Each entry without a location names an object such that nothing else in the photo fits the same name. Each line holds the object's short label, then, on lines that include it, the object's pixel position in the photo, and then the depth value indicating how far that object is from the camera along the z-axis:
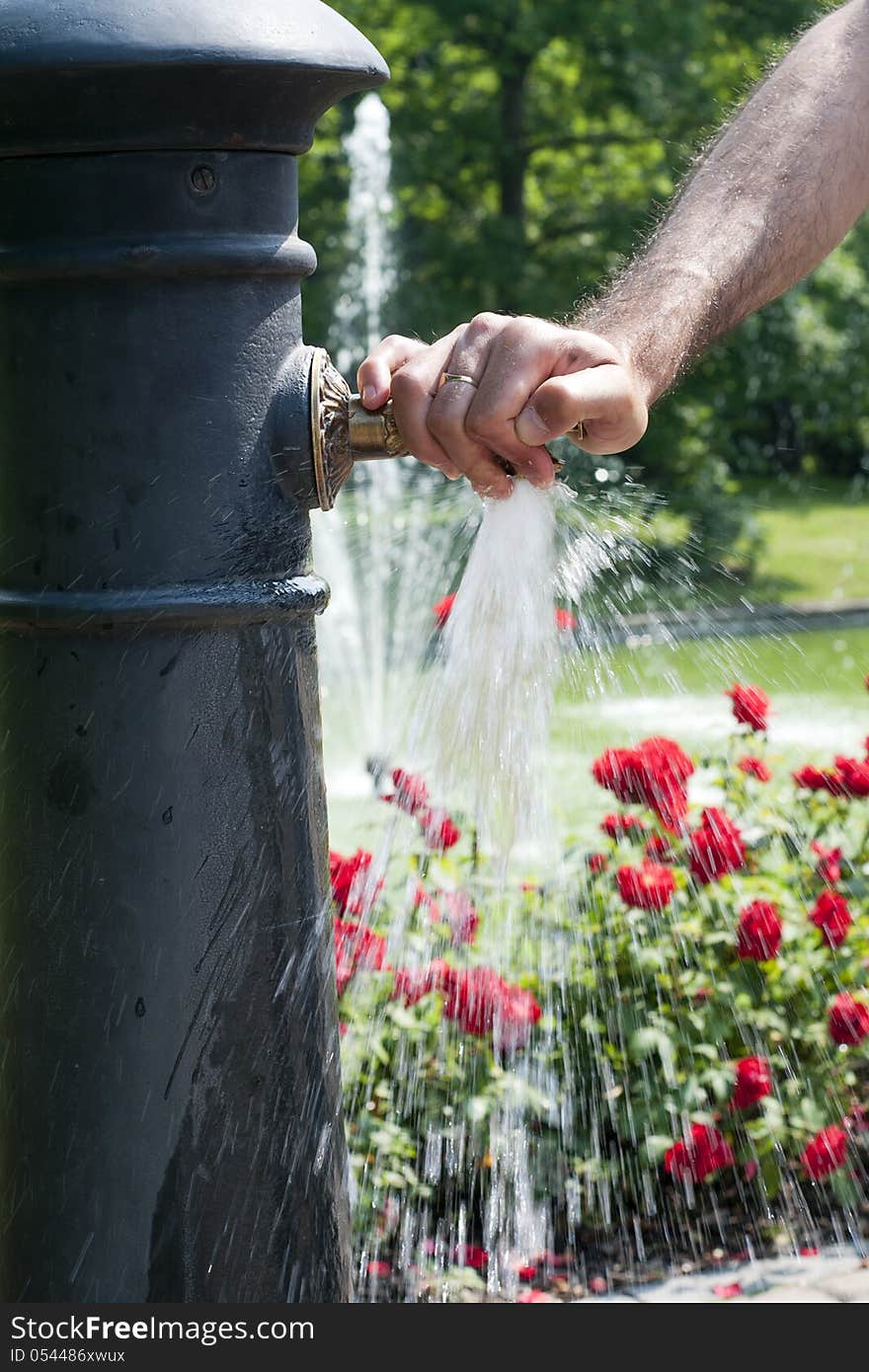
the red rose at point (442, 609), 2.74
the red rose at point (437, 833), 2.85
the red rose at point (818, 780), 3.16
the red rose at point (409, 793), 2.58
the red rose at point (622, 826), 3.02
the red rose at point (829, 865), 3.12
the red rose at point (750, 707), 3.22
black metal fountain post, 1.30
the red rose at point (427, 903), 3.05
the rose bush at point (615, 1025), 2.70
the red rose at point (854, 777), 3.04
